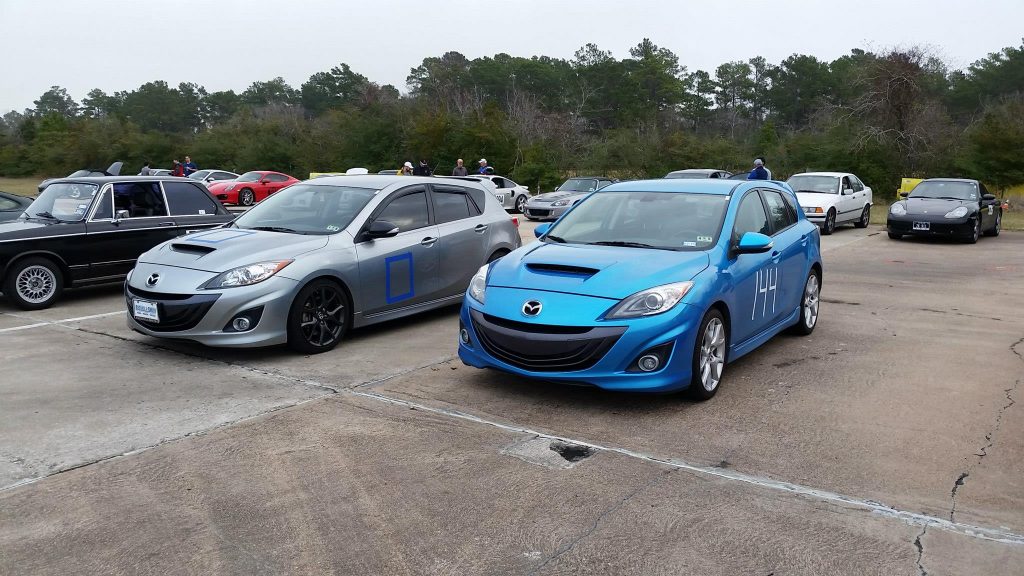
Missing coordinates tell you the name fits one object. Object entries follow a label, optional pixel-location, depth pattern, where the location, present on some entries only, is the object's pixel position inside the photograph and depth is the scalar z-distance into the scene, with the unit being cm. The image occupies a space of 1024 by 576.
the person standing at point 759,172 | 1491
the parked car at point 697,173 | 2152
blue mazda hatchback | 534
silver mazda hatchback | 672
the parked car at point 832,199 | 1925
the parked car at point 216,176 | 3559
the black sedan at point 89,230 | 927
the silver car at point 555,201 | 2370
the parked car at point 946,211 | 1720
